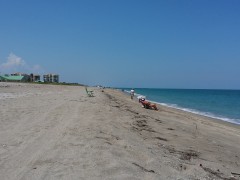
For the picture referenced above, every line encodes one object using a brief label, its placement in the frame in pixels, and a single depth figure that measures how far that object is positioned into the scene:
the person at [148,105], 14.62
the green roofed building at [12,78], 63.29
